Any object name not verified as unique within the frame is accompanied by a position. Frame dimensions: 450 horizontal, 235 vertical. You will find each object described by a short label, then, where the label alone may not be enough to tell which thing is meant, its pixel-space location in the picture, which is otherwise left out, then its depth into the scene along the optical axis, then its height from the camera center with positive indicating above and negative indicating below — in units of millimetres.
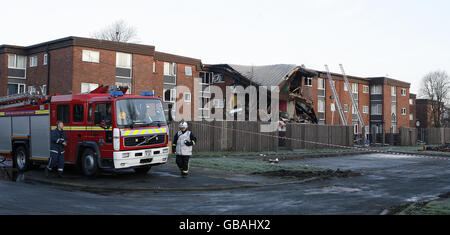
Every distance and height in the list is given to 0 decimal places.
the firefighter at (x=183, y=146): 13102 -522
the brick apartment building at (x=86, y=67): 33500 +5165
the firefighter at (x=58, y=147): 12750 -552
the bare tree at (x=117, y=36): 64262 +13928
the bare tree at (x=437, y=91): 70875 +6505
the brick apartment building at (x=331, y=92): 40906 +4511
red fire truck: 12258 -6
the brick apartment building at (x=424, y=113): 79250 +3068
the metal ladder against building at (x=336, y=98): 48434 +3614
